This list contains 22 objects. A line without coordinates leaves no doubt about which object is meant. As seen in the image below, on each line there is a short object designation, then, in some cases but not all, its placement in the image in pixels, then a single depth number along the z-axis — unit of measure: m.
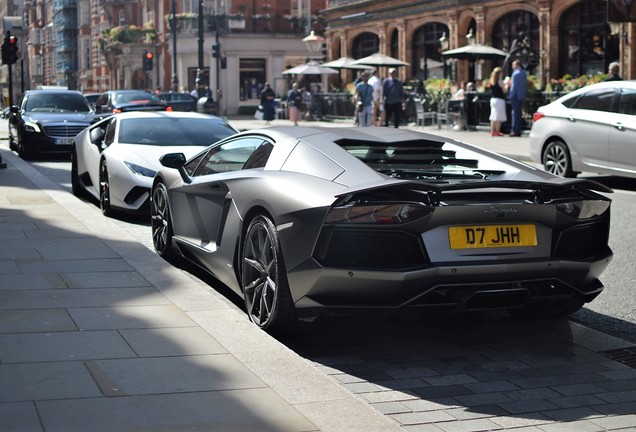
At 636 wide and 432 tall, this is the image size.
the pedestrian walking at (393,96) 31.53
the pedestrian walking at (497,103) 29.22
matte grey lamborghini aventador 5.86
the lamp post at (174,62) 59.28
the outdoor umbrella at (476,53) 36.78
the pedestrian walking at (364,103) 33.28
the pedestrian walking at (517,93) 28.28
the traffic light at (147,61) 55.88
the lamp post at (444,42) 44.75
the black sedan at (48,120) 22.27
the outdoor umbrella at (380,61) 42.44
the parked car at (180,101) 45.47
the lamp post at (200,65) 46.54
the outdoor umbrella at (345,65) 45.64
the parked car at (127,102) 28.06
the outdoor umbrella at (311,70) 49.03
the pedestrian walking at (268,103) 42.56
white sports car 11.89
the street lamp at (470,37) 42.25
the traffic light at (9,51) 30.55
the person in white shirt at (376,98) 34.12
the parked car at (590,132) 15.73
